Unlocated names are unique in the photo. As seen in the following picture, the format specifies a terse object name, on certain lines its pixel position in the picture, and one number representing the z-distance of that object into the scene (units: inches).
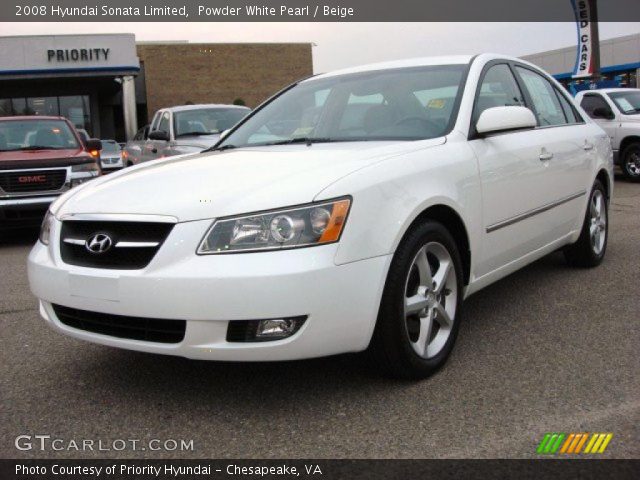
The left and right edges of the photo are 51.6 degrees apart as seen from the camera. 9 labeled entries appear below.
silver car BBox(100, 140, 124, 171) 828.0
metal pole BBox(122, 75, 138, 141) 1233.2
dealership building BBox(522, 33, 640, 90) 1225.4
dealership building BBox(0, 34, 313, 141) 1060.5
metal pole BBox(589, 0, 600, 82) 757.3
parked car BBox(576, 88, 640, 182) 479.5
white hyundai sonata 103.7
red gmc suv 308.5
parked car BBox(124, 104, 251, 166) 388.2
